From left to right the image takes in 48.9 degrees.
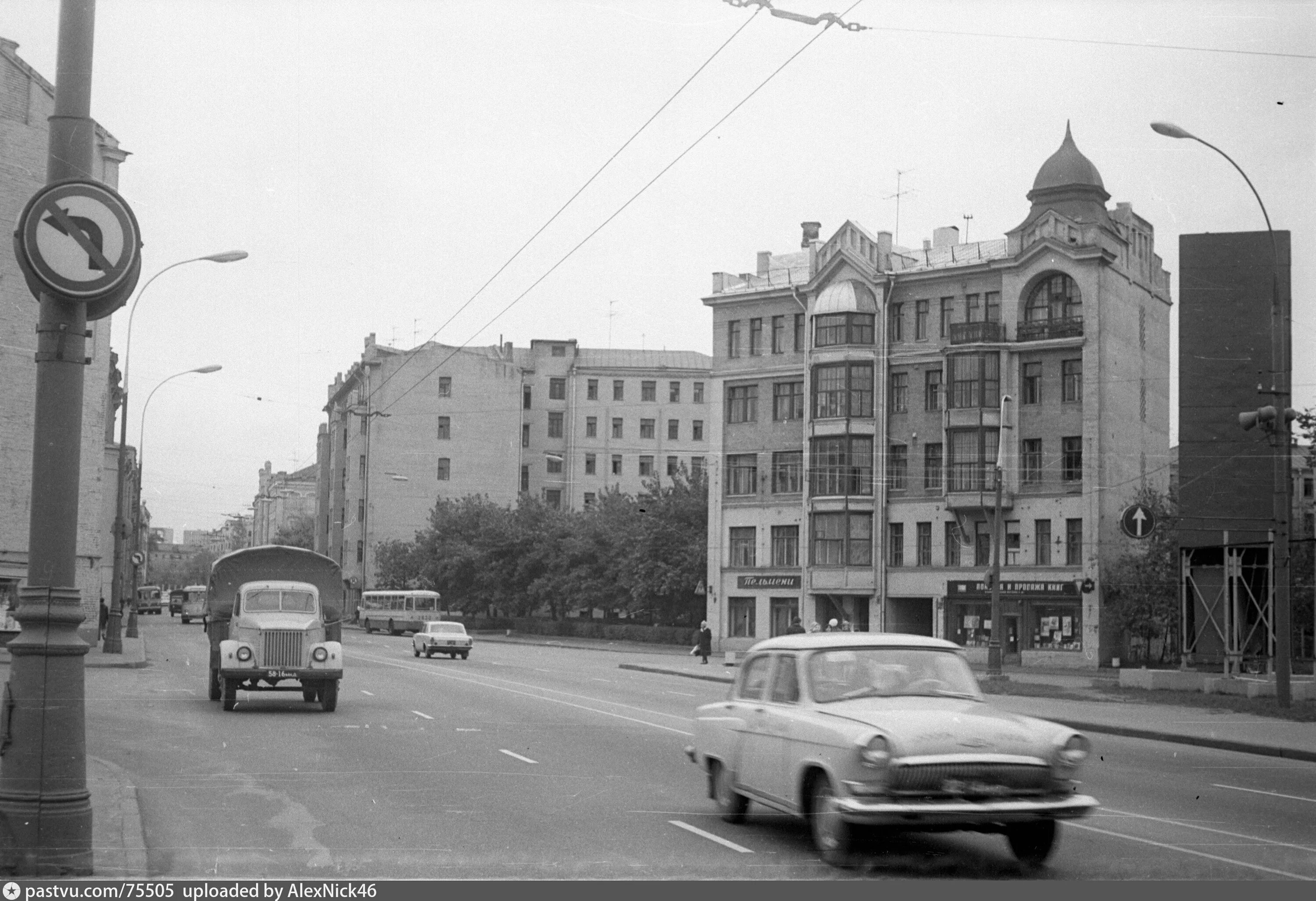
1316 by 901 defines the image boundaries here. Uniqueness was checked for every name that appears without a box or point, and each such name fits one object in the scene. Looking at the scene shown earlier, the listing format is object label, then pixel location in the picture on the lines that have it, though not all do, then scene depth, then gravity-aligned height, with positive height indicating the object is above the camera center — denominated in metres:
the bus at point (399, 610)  78.81 -2.78
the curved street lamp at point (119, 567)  41.28 -0.38
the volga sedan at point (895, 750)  9.27 -1.20
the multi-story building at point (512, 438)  94.56 +9.39
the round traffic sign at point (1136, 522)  31.77 +1.17
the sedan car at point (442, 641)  48.94 -2.70
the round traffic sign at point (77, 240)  8.07 +1.76
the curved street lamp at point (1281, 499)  26.89 +1.51
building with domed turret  52.81 +6.08
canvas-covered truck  23.78 -1.15
